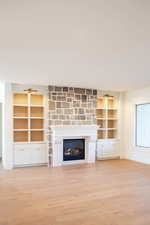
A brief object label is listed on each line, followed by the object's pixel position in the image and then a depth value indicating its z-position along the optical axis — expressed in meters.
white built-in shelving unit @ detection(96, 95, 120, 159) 7.01
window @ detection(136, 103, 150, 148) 6.43
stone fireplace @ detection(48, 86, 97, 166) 6.15
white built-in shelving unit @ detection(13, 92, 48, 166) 5.93
